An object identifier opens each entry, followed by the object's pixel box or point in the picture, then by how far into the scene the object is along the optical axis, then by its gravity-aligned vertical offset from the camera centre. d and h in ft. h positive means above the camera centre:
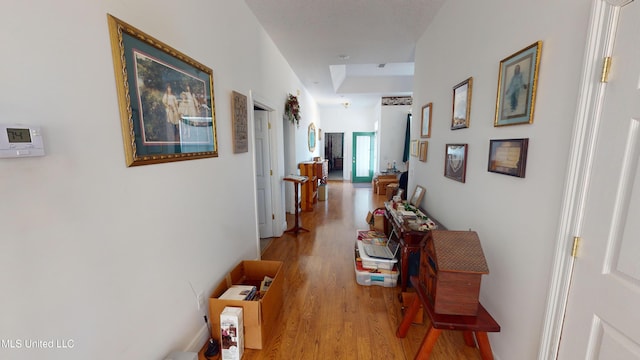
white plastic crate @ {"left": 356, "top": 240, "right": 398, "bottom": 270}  8.39 -4.05
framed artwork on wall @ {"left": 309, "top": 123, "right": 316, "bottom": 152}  22.65 +0.96
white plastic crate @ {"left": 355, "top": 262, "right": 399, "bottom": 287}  8.36 -4.57
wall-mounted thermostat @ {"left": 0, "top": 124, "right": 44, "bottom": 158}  2.41 +0.06
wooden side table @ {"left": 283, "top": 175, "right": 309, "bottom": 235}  13.05 -2.07
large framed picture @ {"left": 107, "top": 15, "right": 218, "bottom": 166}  3.73 +0.90
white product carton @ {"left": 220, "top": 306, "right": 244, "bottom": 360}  5.31 -4.13
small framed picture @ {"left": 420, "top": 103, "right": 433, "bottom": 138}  9.08 +1.00
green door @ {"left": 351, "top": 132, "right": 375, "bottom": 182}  30.53 -1.14
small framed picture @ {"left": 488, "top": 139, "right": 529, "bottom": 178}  4.26 -0.18
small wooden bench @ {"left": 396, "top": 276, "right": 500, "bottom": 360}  4.41 -3.26
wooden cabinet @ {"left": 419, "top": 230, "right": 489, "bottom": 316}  4.50 -2.35
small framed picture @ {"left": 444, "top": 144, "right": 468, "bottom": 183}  6.35 -0.42
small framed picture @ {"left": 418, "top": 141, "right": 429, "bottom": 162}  9.44 -0.12
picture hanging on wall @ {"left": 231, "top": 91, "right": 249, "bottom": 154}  7.23 +0.78
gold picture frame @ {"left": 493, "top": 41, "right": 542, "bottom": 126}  4.10 +1.12
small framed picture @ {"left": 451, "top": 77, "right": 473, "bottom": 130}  6.15 +1.15
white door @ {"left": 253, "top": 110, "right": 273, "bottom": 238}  11.92 -1.28
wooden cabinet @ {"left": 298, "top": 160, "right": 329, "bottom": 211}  17.74 -2.92
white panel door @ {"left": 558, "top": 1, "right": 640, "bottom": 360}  2.75 -0.95
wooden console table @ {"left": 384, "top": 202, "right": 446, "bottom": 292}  7.05 -2.78
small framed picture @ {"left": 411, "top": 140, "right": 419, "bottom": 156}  10.78 +0.00
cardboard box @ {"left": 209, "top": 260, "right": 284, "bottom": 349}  5.57 -3.93
